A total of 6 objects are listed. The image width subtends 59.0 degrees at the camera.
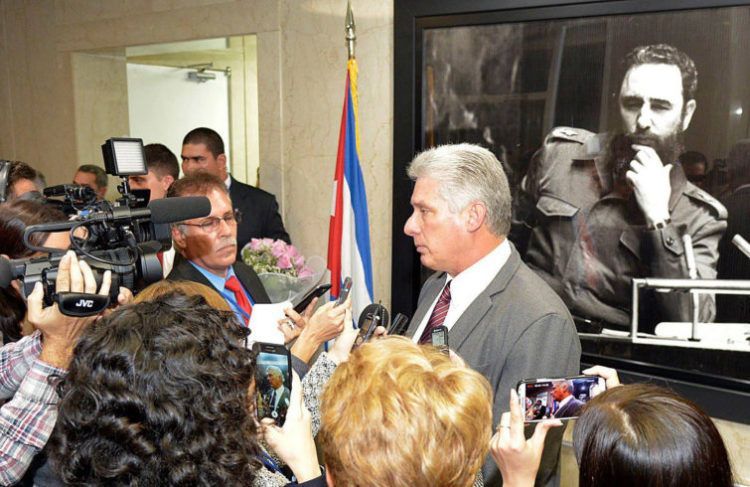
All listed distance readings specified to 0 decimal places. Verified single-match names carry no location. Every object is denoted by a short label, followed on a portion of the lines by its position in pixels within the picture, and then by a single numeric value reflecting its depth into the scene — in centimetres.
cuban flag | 335
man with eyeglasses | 237
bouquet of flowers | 310
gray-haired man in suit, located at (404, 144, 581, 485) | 167
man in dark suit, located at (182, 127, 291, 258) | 377
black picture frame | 255
